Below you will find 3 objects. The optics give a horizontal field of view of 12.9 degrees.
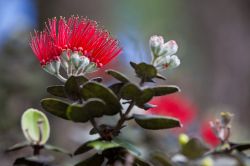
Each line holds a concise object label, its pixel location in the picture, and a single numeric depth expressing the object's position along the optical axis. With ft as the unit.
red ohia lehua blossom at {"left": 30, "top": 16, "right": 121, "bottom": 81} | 2.31
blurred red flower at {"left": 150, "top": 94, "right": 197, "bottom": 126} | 3.56
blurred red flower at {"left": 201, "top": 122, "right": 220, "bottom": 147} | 3.22
